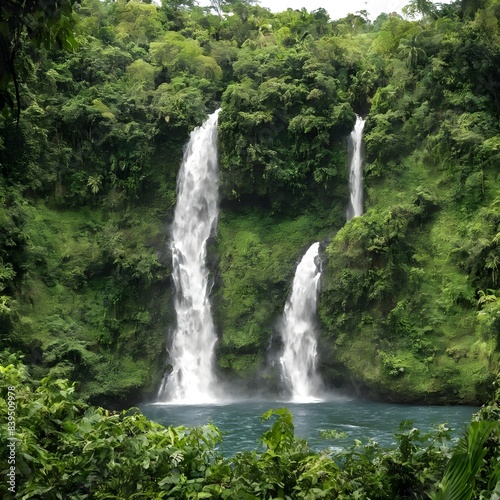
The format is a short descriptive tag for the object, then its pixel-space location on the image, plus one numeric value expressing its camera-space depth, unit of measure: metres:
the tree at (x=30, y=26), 2.81
